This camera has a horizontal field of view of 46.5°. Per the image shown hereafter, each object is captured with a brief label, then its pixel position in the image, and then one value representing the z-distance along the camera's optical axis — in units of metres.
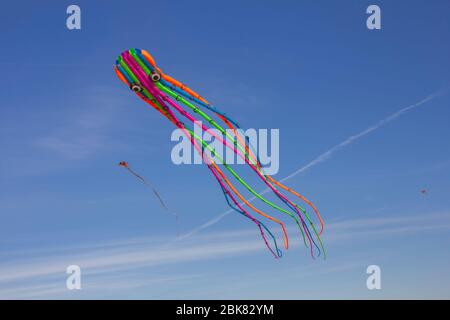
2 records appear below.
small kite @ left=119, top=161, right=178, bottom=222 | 23.39
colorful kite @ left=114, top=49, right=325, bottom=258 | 22.98
